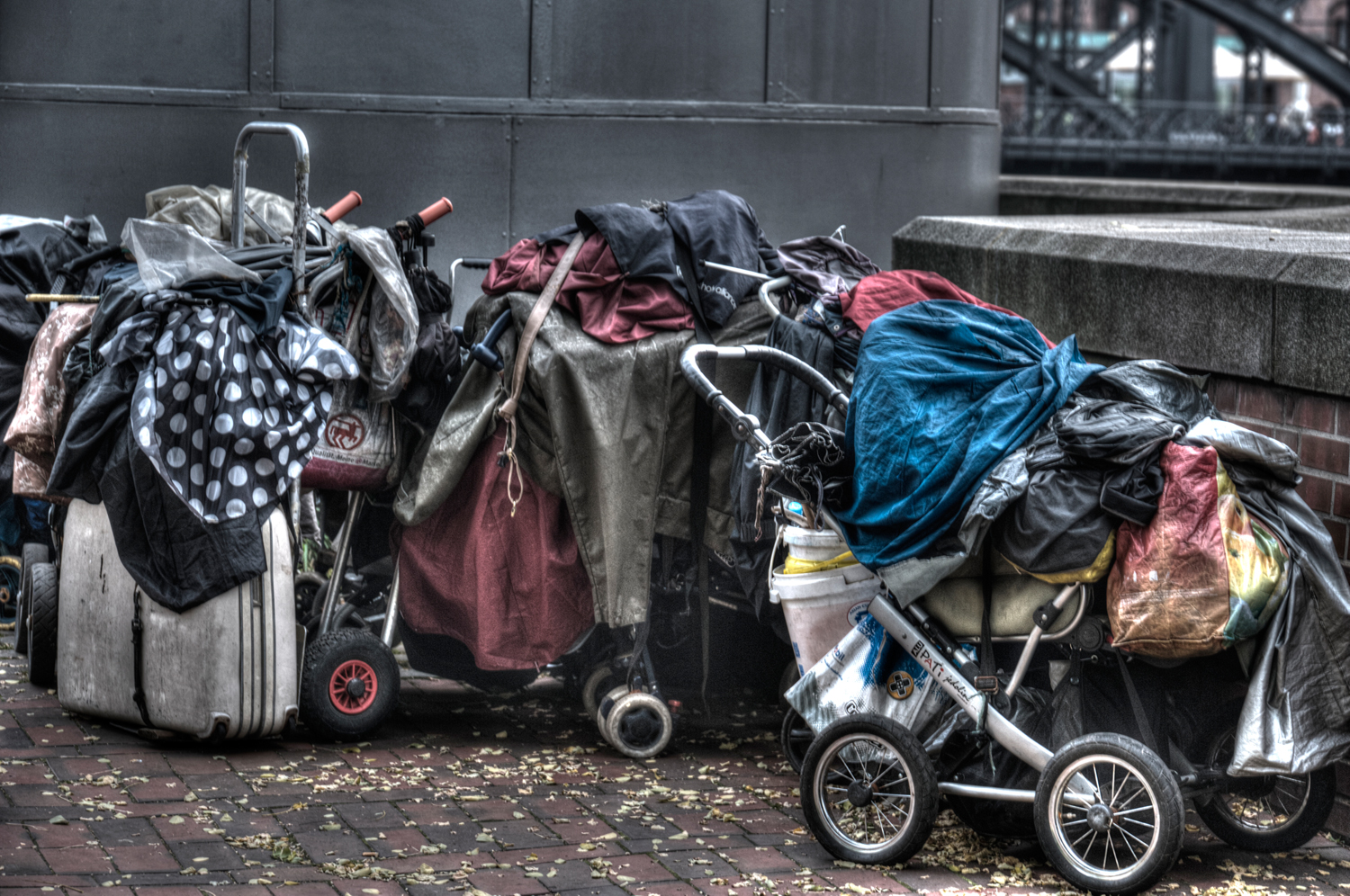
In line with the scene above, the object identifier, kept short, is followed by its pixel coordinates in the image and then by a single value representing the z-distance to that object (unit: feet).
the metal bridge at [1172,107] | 103.40
